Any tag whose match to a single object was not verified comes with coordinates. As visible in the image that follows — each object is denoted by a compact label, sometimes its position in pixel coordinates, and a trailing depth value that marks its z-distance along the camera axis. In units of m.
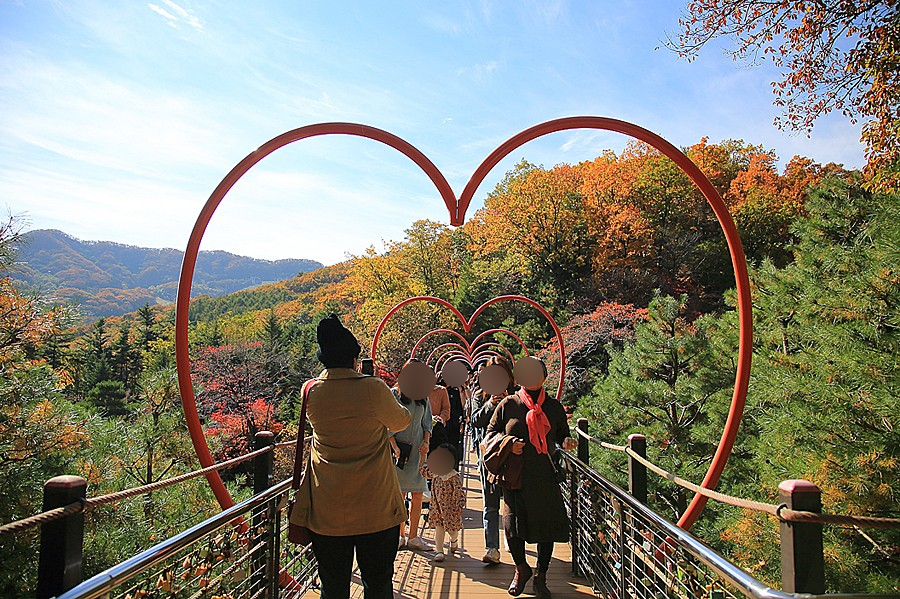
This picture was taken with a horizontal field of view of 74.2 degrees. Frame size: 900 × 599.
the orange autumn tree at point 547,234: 31.77
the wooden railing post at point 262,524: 3.26
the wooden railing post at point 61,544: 1.74
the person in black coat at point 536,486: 3.80
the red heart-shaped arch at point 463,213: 3.65
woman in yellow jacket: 2.72
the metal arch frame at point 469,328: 8.42
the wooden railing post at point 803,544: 1.74
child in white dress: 4.95
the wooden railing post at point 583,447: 4.76
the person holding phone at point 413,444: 4.52
